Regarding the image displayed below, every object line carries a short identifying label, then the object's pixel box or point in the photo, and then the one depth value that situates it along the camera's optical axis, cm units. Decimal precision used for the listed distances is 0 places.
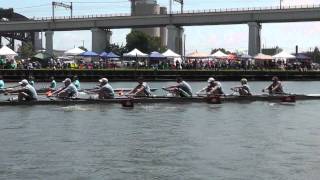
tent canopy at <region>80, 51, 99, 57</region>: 8311
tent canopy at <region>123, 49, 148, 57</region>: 8688
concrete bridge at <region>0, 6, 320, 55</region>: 10855
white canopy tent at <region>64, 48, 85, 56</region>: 8384
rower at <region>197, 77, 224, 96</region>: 3922
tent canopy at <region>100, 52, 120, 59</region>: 8819
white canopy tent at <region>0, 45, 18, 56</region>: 7375
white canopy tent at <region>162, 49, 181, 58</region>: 8675
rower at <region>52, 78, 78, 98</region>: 3612
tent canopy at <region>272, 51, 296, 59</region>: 8996
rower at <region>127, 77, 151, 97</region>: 3775
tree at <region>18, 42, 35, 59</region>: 16042
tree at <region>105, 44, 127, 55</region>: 17108
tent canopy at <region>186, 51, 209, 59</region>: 9031
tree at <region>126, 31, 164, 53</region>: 17288
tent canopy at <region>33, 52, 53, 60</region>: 8712
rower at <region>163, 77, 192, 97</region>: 3844
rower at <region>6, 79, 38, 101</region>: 3484
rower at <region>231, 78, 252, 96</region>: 4003
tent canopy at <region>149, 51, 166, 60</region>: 8588
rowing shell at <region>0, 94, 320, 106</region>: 3550
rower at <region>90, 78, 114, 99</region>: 3644
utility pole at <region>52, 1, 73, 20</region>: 13712
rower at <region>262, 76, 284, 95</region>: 4144
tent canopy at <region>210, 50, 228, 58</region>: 9056
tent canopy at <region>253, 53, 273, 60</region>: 9139
